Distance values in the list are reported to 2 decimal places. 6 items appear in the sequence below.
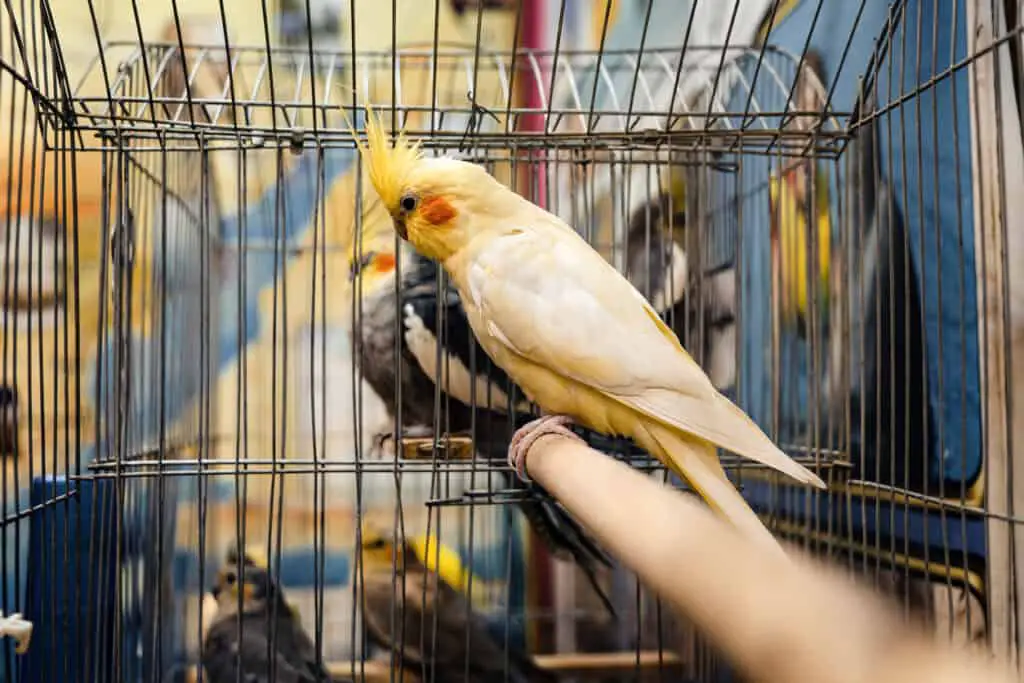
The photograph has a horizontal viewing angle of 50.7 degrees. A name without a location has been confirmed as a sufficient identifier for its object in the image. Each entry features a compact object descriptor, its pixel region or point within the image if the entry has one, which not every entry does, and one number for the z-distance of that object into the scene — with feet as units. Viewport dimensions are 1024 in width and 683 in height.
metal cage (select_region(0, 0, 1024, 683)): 1.59
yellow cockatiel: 1.44
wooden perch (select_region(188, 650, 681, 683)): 2.40
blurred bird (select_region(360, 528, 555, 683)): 2.33
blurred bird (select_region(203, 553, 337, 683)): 2.39
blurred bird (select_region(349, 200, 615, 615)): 2.05
